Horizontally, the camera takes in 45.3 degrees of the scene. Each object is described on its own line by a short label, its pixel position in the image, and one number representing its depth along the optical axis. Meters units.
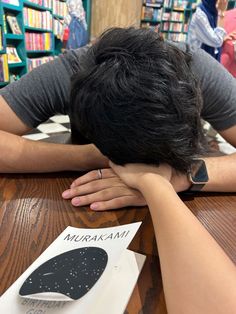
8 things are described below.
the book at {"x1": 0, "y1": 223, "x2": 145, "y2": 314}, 0.34
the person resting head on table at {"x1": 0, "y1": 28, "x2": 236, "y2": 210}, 0.49
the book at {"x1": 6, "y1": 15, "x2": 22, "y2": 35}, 2.74
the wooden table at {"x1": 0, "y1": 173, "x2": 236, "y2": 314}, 0.39
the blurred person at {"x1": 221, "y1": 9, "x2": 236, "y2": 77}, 1.97
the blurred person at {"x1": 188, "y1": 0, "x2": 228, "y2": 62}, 1.89
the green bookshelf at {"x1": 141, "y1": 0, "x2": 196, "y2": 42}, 5.48
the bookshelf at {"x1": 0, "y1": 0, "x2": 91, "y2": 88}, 2.64
